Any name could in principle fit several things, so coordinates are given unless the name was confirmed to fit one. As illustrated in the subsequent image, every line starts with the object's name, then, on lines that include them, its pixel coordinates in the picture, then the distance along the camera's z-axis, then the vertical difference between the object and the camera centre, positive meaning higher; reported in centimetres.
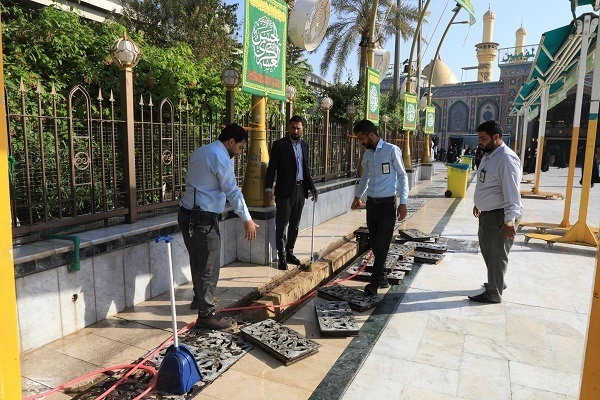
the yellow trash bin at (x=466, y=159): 1878 -39
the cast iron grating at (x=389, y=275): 473 -147
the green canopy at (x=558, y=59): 648 +175
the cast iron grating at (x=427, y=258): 554 -142
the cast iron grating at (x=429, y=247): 601 -139
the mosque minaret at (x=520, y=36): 4922 +1352
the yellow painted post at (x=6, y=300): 129 -49
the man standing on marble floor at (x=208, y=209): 338 -50
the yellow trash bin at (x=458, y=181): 1208 -87
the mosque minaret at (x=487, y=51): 4809 +1139
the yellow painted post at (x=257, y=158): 511 -13
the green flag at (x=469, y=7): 1166 +429
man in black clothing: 494 -36
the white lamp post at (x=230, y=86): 499 +72
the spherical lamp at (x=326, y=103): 809 +87
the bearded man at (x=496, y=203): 394 -49
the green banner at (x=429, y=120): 1783 +132
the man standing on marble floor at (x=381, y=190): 436 -42
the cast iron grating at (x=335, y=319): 351 -150
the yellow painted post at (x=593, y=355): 152 -74
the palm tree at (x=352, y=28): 1891 +579
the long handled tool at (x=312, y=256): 538 -140
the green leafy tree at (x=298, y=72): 1256 +271
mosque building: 3222 +356
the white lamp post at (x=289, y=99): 649 +76
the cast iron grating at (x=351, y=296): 406 -150
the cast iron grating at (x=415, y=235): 654 -133
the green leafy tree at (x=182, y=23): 1569 +487
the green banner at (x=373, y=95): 834 +109
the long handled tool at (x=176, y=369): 256 -137
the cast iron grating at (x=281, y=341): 310 -149
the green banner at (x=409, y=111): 1270 +118
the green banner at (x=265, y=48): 452 +113
